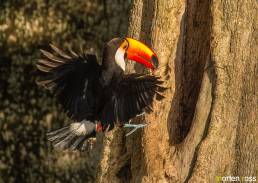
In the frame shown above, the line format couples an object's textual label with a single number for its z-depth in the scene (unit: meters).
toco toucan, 11.47
